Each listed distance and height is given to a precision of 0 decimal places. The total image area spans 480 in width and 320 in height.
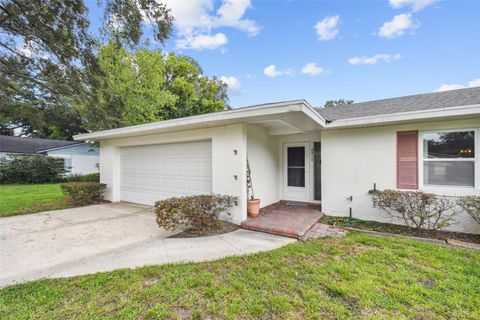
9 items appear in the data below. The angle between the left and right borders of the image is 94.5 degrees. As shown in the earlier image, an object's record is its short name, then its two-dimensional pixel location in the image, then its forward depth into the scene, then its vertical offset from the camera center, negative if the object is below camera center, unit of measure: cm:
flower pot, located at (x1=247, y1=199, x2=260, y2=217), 596 -129
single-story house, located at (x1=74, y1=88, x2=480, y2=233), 496 +24
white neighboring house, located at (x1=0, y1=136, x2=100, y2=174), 1831 +82
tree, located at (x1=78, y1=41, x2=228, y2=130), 790 +495
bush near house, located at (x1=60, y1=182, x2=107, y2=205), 837 -120
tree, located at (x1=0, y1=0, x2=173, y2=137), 459 +284
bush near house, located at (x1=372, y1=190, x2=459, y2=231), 479 -105
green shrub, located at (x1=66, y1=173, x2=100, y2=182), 1154 -96
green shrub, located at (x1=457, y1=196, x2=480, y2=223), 441 -91
